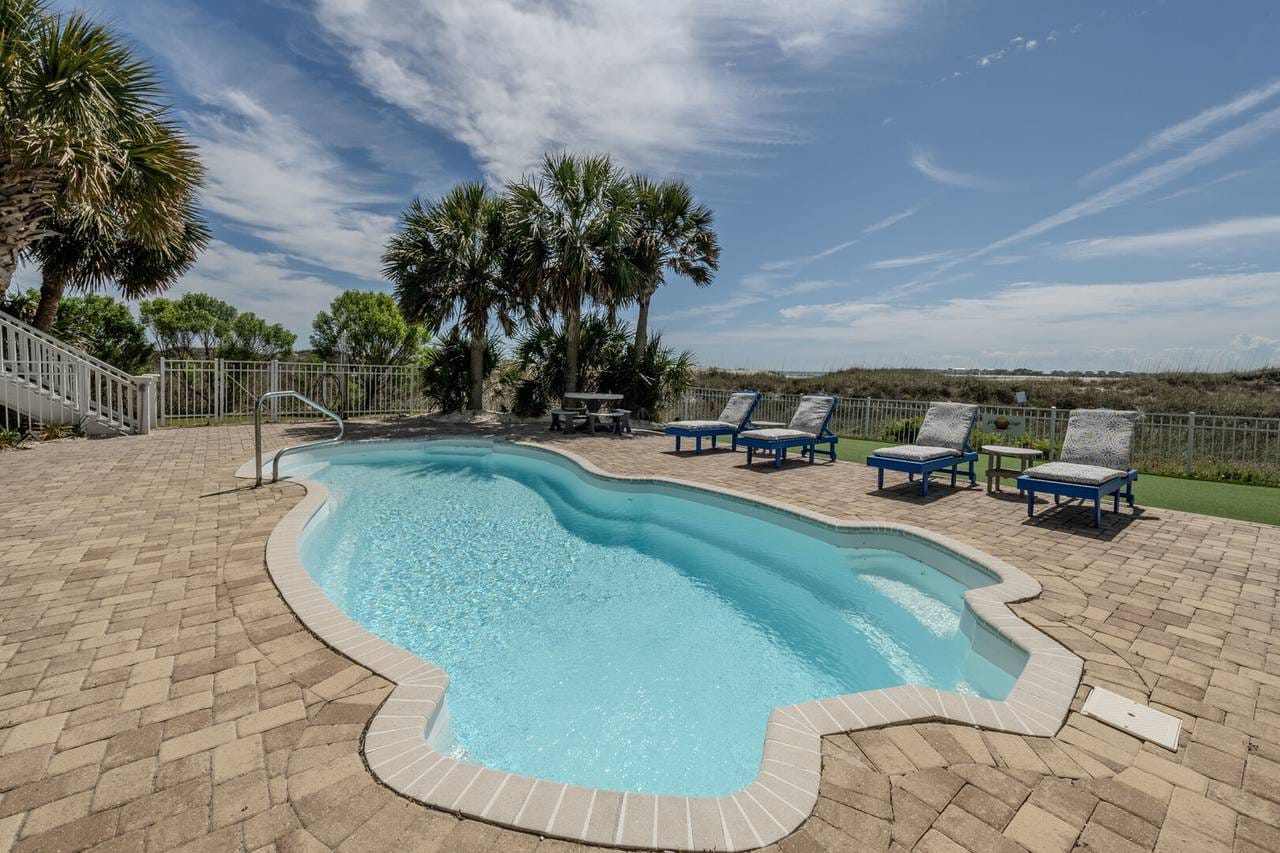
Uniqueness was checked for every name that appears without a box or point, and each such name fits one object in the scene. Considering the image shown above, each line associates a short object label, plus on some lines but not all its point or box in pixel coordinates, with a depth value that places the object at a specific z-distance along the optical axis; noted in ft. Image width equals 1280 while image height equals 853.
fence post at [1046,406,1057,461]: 28.30
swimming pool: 9.69
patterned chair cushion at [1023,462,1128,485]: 17.80
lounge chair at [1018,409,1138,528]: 17.97
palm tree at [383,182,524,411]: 46.85
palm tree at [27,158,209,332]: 37.55
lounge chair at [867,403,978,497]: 22.59
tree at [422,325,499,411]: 52.26
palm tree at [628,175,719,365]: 48.24
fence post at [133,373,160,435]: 35.70
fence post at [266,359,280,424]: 46.70
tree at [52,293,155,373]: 48.21
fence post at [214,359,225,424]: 44.07
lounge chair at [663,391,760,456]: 33.71
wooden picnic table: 41.29
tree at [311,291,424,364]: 97.14
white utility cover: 7.45
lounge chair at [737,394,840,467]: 28.94
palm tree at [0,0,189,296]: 25.52
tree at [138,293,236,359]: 101.91
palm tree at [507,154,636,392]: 44.62
